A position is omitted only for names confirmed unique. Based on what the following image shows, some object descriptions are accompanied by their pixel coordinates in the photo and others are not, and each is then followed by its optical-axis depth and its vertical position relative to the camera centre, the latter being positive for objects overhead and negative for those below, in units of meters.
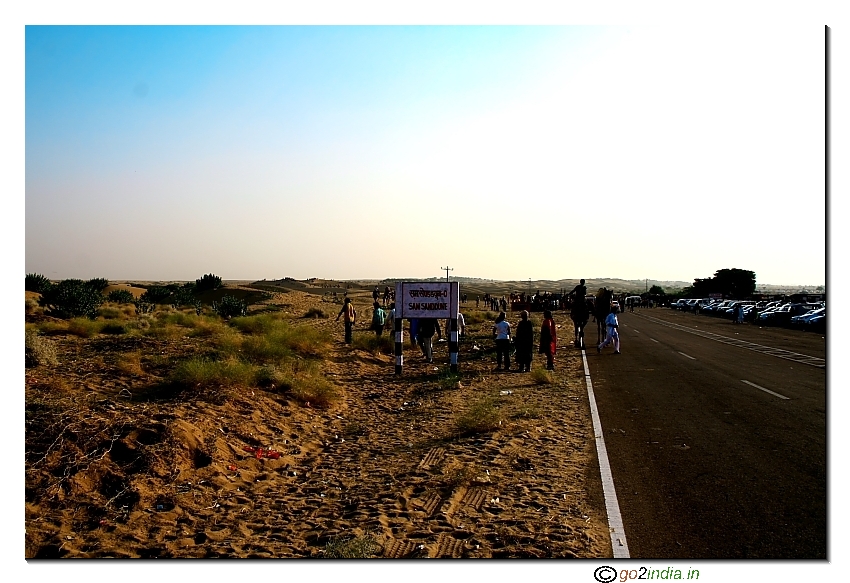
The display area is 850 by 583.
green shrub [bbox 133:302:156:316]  35.74 -1.29
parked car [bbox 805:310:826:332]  38.47 -2.23
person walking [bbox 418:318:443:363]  17.19 -1.33
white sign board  15.49 -0.31
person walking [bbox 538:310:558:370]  16.56 -1.37
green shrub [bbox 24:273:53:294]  46.84 +0.18
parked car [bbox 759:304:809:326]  44.72 -1.99
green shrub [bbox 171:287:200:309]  47.79 -1.12
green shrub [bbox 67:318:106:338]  19.05 -1.30
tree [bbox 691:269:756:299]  114.50 +0.85
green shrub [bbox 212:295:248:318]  37.50 -1.36
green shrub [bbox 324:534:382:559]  4.93 -2.11
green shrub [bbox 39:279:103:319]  28.53 -0.75
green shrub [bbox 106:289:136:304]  47.12 -0.88
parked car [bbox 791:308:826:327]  40.94 -2.02
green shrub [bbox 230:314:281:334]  22.29 -1.41
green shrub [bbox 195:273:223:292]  70.69 +0.33
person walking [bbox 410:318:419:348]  18.42 -1.23
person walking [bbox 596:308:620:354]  21.59 -1.44
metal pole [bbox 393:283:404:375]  15.16 -1.10
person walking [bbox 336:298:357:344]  20.92 -1.00
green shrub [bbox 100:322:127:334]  21.09 -1.44
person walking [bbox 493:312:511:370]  16.48 -1.35
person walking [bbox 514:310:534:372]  15.94 -1.41
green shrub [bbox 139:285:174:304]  49.57 -0.81
